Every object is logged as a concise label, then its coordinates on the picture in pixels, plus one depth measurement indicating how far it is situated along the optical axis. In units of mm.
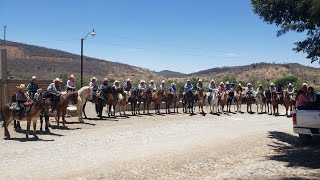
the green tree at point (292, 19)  10953
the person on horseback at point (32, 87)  14423
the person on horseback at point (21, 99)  12232
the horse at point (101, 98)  18218
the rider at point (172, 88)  22681
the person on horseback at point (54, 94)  14450
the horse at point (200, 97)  21634
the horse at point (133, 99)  20465
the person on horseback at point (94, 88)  18121
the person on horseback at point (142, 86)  21399
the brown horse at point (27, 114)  12196
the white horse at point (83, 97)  16387
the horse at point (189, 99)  21599
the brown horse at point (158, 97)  21341
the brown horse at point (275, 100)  21740
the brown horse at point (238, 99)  23719
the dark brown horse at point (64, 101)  14779
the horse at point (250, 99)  23545
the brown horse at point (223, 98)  22620
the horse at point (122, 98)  19263
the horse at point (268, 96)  22526
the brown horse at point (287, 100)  20930
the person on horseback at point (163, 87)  21822
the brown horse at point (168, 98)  21728
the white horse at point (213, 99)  22221
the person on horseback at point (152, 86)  21736
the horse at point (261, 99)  23148
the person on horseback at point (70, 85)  16504
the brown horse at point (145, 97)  20997
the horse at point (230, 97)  23260
